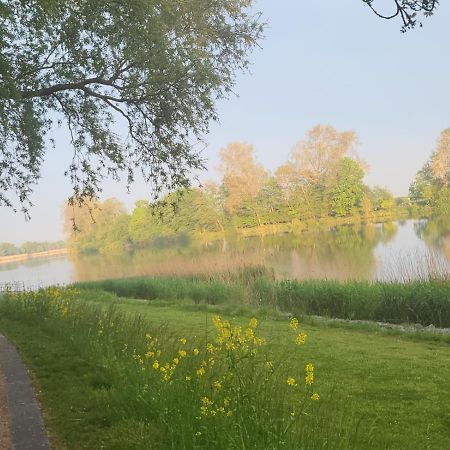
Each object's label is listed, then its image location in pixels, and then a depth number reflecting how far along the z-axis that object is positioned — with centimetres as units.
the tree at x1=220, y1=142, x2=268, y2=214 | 6331
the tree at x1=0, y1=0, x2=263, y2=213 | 803
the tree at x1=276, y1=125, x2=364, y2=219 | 6575
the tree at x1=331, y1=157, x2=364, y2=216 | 6425
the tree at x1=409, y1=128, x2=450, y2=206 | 5597
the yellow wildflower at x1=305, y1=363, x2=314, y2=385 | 272
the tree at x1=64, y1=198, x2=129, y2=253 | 6900
